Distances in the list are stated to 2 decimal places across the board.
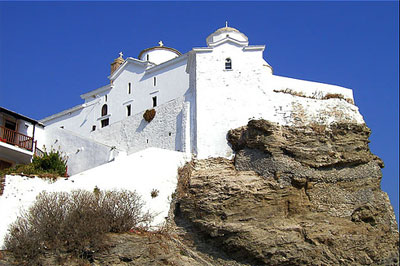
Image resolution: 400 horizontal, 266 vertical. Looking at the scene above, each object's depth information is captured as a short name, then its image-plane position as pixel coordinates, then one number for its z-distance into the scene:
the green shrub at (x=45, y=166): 25.10
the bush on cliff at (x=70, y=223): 19.83
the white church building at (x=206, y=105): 27.59
